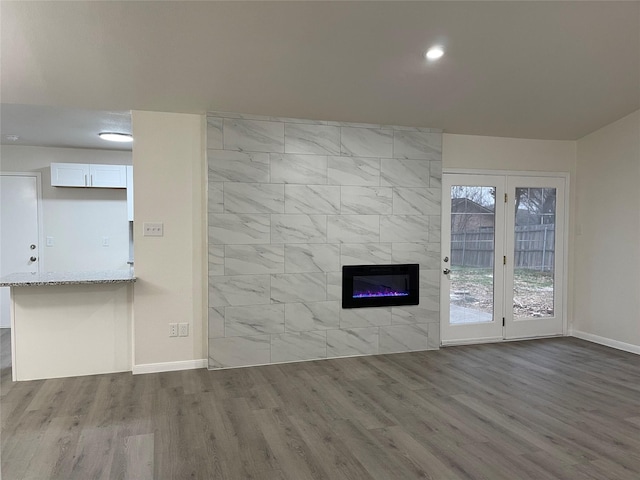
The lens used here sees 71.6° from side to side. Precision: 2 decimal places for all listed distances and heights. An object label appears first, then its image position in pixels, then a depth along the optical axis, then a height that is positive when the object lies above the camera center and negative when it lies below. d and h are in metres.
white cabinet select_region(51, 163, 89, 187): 5.45 +0.59
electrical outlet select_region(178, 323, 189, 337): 4.15 -0.99
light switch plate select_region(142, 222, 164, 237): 4.02 -0.05
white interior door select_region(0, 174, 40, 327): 5.62 -0.08
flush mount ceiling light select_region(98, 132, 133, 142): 4.92 +0.98
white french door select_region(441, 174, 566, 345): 5.01 -0.35
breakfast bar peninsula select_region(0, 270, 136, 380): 3.83 -0.90
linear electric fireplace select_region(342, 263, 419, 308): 4.56 -0.62
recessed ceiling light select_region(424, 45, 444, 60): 3.27 +1.30
